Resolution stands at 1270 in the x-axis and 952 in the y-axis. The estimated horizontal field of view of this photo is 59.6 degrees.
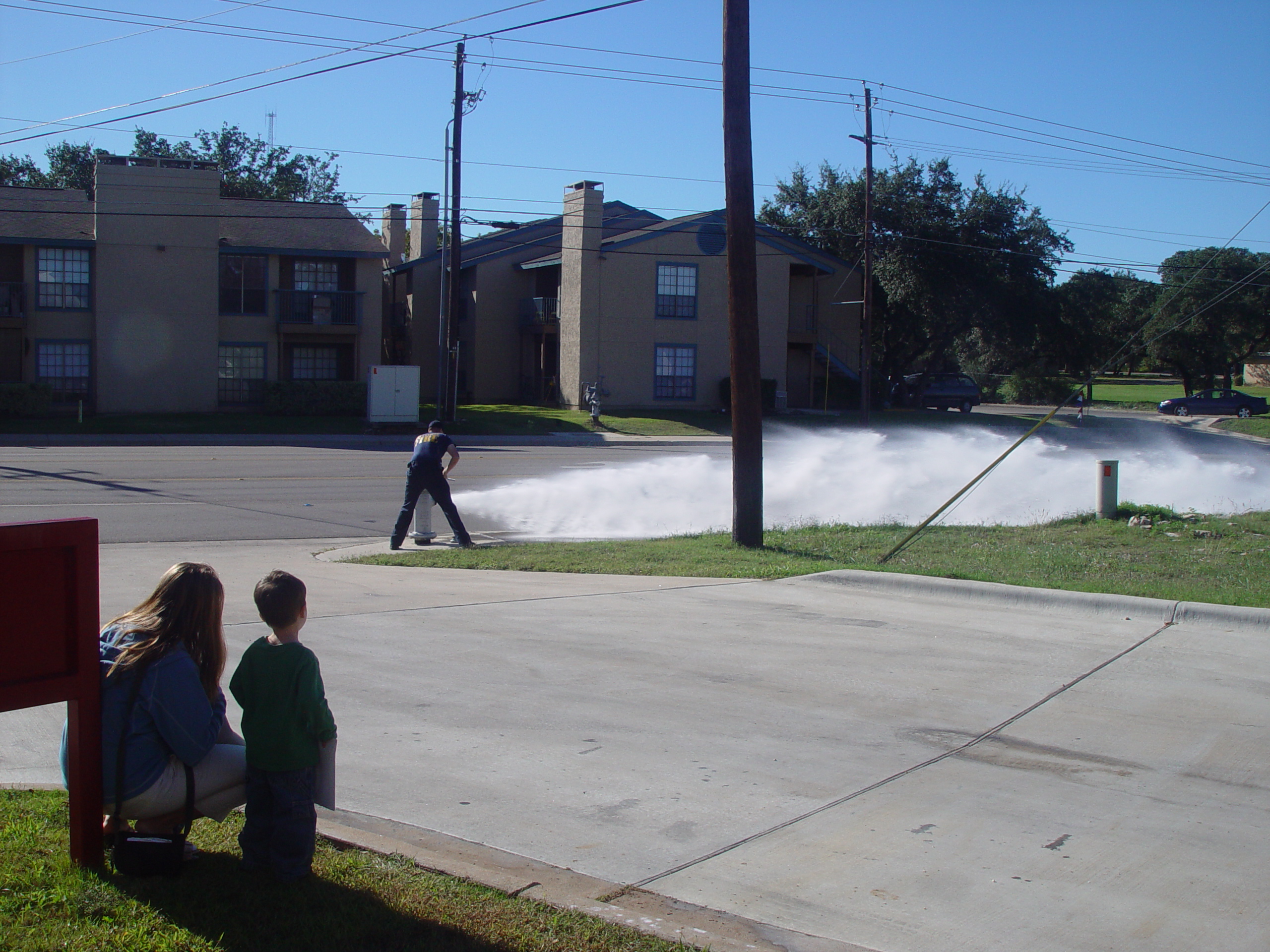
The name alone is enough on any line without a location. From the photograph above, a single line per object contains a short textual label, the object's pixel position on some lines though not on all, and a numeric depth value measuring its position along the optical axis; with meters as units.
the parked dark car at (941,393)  50.22
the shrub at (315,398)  36.41
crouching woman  3.83
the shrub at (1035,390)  69.00
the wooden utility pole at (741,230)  11.99
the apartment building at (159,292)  34.91
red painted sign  3.54
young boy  3.89
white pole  13.92
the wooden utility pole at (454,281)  32.91
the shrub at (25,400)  32.03
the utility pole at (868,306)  37.81
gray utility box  33.94
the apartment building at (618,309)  40.56
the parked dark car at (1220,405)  53.38
